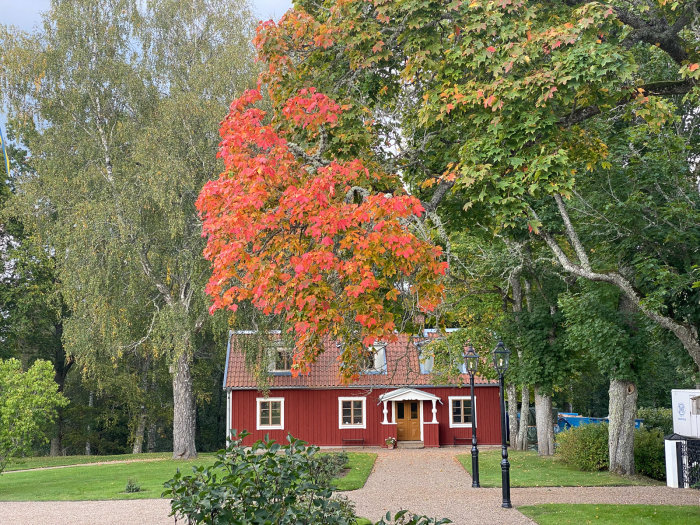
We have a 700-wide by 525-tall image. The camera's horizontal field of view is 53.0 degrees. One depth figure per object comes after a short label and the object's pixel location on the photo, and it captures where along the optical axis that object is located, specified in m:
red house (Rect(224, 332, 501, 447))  30.66
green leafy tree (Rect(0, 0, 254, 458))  21.19
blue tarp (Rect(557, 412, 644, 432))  34.65
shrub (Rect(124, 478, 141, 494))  16.08
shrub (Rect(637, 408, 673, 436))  23.10
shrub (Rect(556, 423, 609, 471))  19.42
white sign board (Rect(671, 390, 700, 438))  16.20
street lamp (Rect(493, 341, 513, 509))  13.07
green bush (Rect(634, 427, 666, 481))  19.20
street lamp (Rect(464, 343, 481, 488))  16.25
